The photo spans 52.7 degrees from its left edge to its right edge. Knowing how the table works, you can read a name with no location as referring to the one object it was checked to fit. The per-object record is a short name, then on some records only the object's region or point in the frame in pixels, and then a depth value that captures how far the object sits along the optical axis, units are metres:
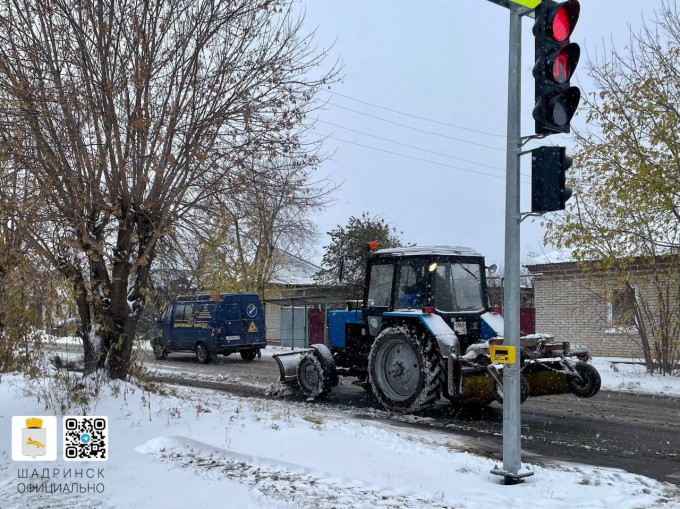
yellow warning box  6.06
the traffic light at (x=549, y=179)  5.91
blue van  21.52
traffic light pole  6.11
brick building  22.36
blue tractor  10.00
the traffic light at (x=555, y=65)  5.91
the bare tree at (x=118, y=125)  9.16
